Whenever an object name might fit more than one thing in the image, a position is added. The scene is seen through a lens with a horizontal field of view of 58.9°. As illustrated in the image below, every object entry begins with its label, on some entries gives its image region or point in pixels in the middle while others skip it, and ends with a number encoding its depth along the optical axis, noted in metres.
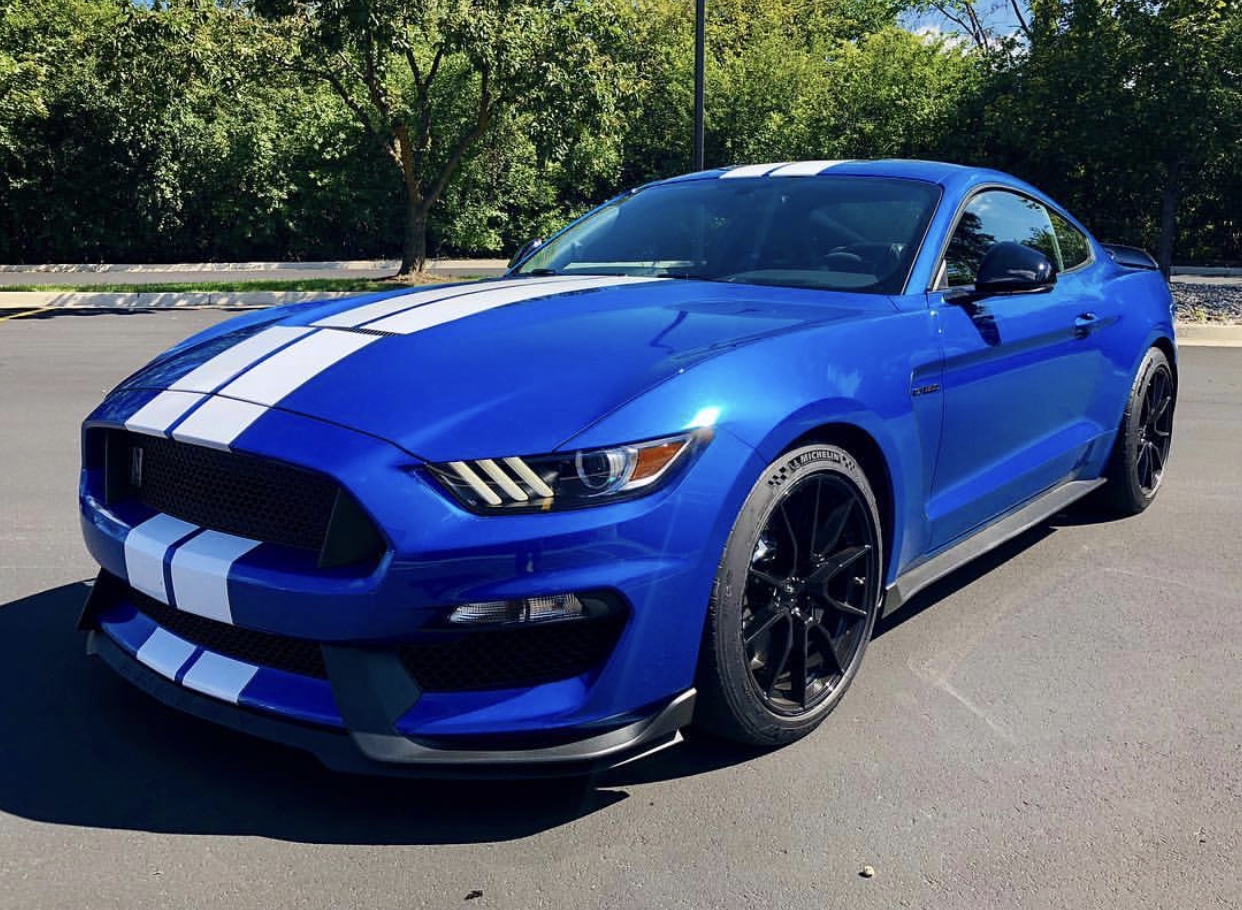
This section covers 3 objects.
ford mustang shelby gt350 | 2.26
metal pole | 15.28
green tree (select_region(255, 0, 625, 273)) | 15.64
